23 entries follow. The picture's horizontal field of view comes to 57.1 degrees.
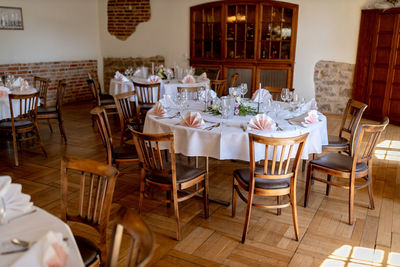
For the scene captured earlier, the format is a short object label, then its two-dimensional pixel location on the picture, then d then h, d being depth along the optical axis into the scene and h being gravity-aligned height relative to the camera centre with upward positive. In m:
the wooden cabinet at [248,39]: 7.58 +0.26
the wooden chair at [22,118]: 4.38 -0.87
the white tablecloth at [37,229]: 1.38 -0.72
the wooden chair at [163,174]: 2.77 -0.97
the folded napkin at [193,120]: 3.11 -0.58
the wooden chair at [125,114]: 4.13 -0.73
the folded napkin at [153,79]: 5.91 -0.46
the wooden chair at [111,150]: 3.22 -0.94
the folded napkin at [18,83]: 5.24 -0.48
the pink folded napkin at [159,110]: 3.50 -0.56
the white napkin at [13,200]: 1.60 -0.66
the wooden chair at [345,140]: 3.67 -0.92
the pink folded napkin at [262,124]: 3.00 -0.58
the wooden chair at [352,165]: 3.02 -0.98
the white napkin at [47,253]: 1.24 -0.69
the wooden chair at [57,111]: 5.12 -0.87
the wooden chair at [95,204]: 1.87 -0.81
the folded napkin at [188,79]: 6.12 -0.47
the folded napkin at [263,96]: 3.55 -0.46
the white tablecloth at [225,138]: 2.98 -0.71
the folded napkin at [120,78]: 6.24 -0.47
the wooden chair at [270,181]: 2.66 -0.98
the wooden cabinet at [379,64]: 6.57 -0.21
